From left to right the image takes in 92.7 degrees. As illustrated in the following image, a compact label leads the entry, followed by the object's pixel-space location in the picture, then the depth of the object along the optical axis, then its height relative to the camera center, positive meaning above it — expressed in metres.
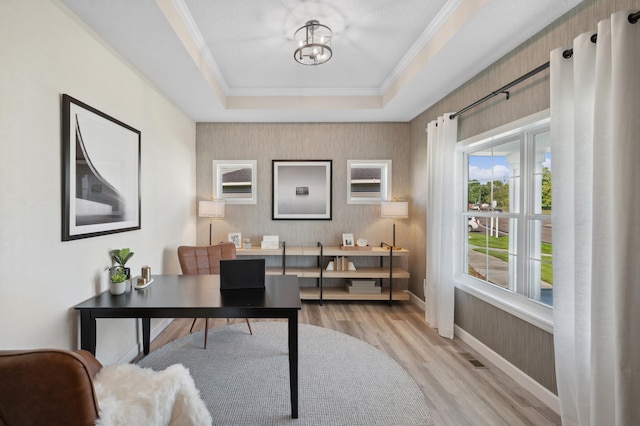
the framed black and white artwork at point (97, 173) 1.87 +0.28
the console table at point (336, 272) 4.03 -0.80
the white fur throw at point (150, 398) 1.16 -0.75
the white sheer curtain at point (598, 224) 1.42 -0.06
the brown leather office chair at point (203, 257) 3.18 -0.49
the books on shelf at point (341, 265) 4.18 -0.72
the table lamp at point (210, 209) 4.03 +0.05
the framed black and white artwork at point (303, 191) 4.43 +0.32
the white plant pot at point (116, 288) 2.16 -0.54
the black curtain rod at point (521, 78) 1.44 +0.95
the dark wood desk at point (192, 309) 1.87 -0.59
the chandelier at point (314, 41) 2.42 +1.45
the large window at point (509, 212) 2.33 +0.00
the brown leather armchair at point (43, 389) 0.97 -0.57
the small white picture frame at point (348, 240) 4.35 -0.39
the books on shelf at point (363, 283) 4.14 -0.96
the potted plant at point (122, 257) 2.29 -0.34
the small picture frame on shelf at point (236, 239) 4.27 -0.37
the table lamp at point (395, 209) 4.11 +0.05
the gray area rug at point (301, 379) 1.92 -1.26
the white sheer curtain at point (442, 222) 3.12 -0.10
